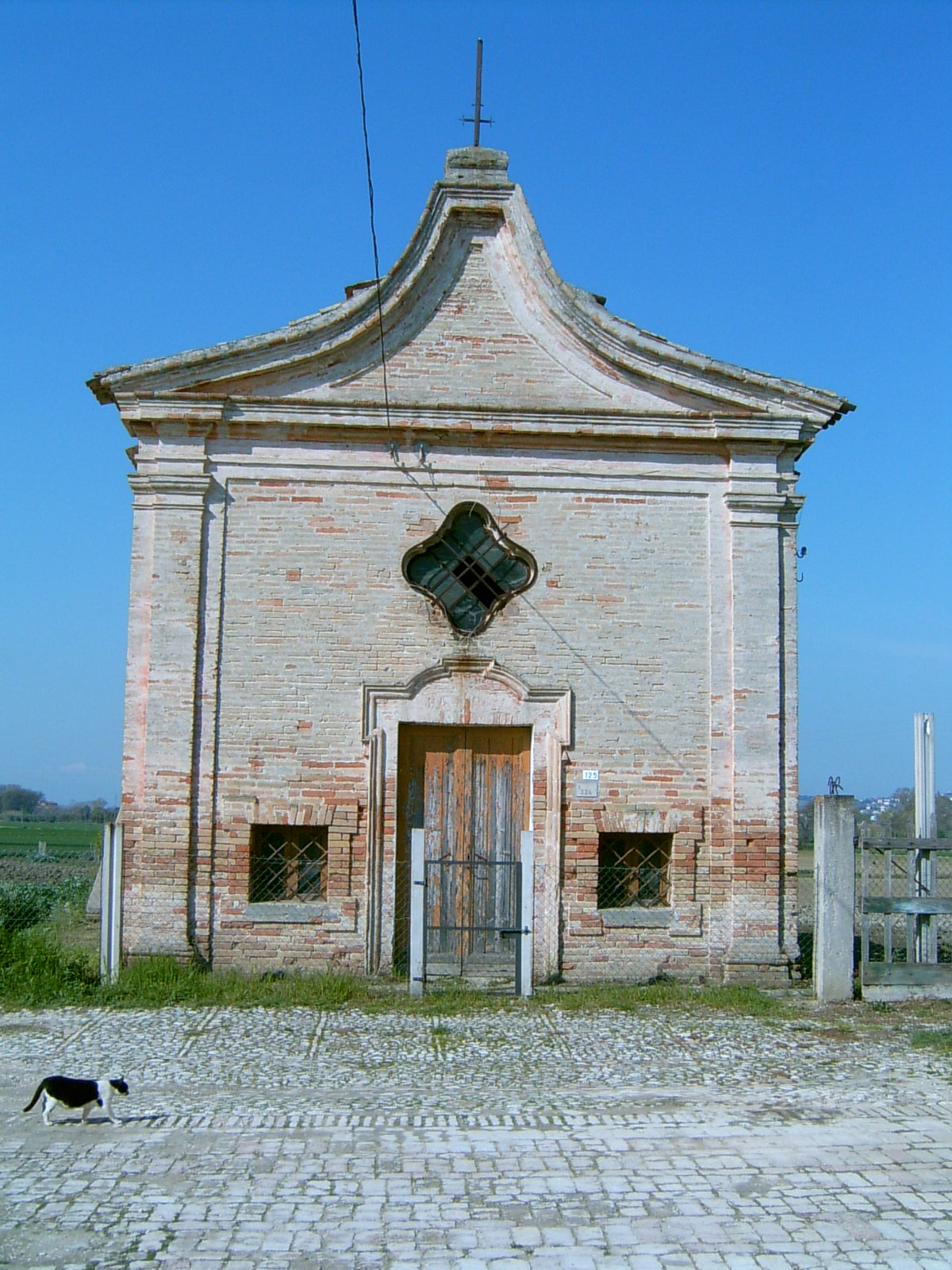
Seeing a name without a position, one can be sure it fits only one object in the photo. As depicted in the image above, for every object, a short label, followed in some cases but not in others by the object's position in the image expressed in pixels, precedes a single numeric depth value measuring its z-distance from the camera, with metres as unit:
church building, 11.27
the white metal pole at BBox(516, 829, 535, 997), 10.56
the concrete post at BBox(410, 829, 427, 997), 10.57
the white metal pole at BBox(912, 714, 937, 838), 12.00
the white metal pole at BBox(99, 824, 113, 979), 10.73
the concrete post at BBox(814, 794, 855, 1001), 10.80
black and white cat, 6.83
